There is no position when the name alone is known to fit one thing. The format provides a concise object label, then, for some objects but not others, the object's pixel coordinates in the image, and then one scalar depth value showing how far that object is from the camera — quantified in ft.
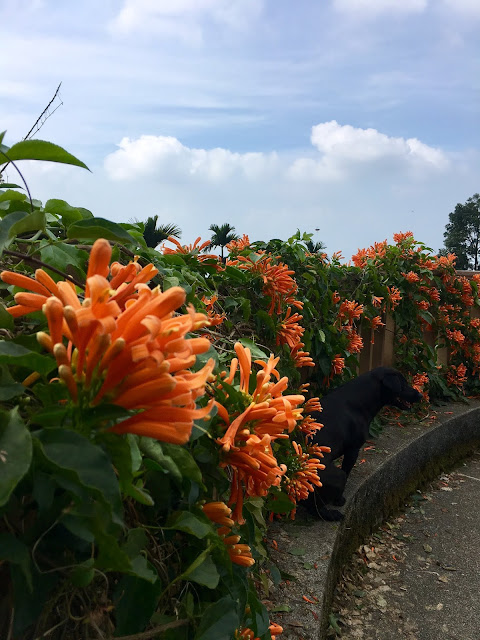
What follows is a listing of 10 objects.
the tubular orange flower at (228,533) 4.01
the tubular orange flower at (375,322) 17.42
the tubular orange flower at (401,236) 21.58
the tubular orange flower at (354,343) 14.90
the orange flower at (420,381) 20.42
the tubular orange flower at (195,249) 7.95
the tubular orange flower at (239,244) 11.62
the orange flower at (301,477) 9.17
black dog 11.52
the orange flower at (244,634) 4.78
